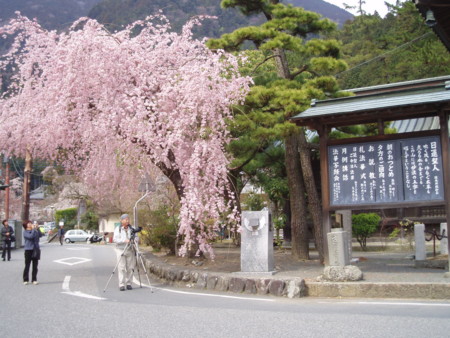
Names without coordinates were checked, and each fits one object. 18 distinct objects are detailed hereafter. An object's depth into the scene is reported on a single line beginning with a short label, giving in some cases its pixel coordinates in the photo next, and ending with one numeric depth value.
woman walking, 20.97
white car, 49.81
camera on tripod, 11.55
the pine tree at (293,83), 13.08
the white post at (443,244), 15.28
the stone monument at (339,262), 9.98
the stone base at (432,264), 12.45
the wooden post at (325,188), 11.26
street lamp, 16.30
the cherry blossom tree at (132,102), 12.17
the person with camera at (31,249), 12.50
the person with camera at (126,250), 11.23
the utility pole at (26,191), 28.81
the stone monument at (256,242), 11.56
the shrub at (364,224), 20.67
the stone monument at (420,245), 13.39
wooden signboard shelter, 10.27
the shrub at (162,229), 16.97
